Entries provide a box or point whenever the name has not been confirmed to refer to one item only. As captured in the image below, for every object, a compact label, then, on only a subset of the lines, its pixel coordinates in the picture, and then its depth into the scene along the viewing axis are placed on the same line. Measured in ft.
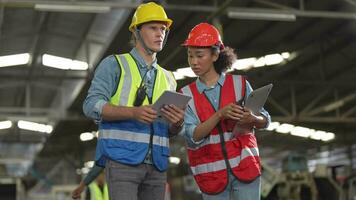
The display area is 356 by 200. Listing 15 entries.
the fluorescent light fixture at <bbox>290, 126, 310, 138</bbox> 78.61
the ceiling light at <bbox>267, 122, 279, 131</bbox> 70.81
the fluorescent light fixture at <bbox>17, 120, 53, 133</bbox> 88.36
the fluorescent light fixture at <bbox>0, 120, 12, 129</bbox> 87.42
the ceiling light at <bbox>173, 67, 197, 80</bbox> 50.47
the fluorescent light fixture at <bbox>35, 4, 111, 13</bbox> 32.17
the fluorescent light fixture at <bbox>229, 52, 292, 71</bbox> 51.39
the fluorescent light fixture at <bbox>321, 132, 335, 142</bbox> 81.66
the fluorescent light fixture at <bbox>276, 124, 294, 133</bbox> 75.45
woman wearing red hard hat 12.13
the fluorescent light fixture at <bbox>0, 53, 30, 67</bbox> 63.26
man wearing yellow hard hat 10.66
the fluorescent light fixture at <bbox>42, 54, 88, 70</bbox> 65.16
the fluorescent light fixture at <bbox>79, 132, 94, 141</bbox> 77.05
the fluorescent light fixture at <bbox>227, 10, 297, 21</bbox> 34.04
